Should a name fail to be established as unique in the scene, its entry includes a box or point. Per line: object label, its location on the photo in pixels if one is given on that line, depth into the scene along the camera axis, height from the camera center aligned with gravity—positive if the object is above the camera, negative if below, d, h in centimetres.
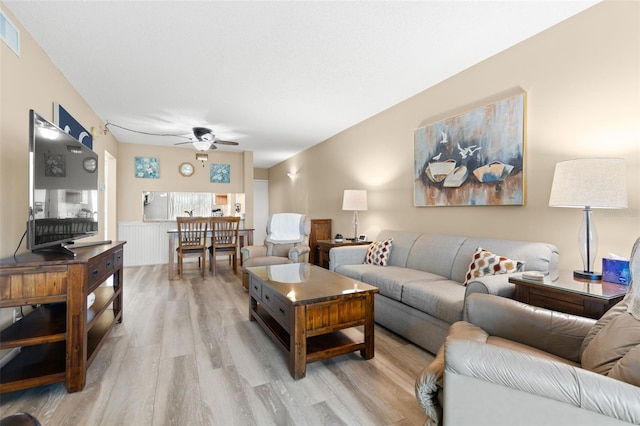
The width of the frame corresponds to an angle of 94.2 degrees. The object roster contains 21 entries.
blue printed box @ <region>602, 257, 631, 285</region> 167 -34
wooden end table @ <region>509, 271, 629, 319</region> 149 -44
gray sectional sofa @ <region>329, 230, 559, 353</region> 205 -57
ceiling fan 462 +118
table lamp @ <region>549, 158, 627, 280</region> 162 +12
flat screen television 167 +16
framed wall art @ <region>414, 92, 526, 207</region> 248 +52
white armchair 388 -49
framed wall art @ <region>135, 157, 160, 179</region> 593 +89
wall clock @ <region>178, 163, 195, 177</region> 625 +90
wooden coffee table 188 -70
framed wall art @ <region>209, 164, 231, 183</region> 654 +85
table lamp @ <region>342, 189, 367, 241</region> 405 +16
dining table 456 -50
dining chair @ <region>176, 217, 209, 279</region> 462 -42
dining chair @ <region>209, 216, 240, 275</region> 480 -44
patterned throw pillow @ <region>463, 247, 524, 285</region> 212 -39
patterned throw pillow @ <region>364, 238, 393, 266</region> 325 -46
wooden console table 155 -68
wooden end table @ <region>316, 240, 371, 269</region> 390 -45
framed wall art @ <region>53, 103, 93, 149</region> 278 +92
